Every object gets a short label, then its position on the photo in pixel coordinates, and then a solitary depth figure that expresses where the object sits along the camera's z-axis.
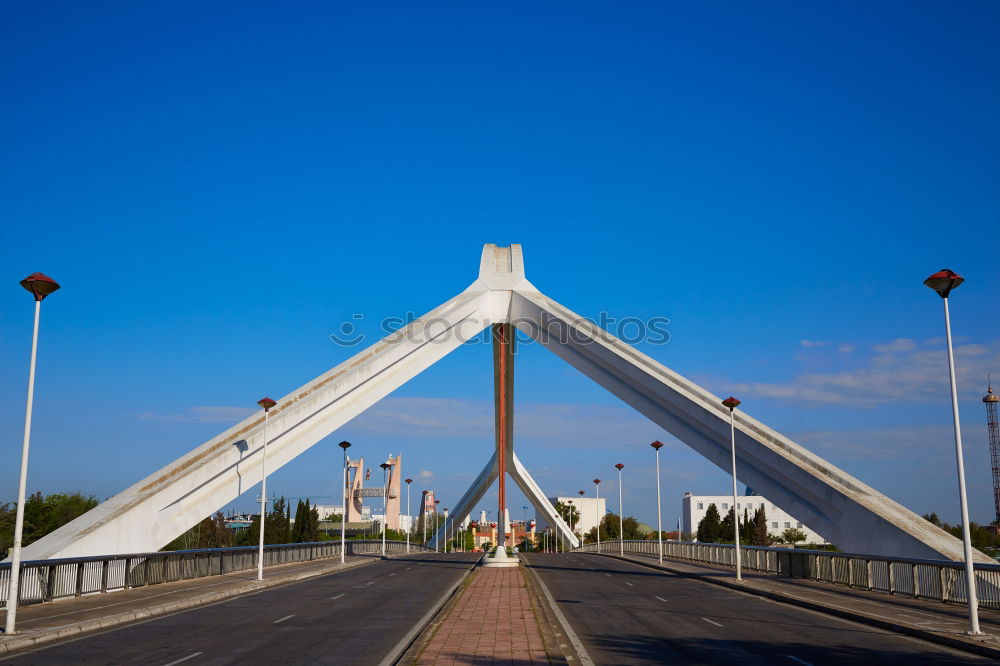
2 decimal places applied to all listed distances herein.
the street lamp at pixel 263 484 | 26.81
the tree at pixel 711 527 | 100.44
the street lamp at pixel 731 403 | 28.14
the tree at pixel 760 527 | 95.51
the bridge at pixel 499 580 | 12.49
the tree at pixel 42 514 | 55.22
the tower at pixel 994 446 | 82.31
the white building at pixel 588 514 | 184.88
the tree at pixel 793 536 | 109.25
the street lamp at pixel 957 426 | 13.10
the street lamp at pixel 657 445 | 41.56
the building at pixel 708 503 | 134.25
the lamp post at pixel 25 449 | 13.52
